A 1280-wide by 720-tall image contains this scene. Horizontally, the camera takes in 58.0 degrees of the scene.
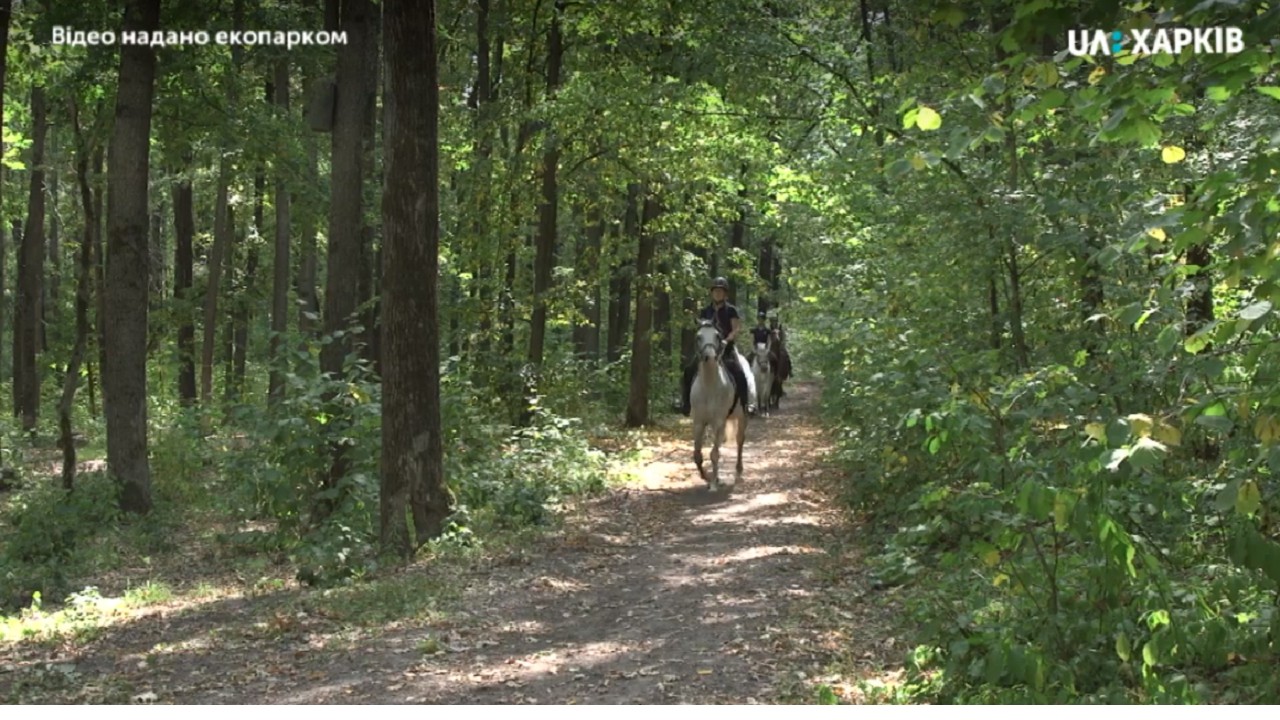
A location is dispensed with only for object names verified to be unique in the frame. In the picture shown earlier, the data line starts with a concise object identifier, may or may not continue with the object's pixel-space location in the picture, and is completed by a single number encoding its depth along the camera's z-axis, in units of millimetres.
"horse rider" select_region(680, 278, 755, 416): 16203
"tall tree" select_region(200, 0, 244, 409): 16844
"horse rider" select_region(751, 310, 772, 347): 28578
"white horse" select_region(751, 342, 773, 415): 28888
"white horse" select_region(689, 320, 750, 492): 15367
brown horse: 30125
